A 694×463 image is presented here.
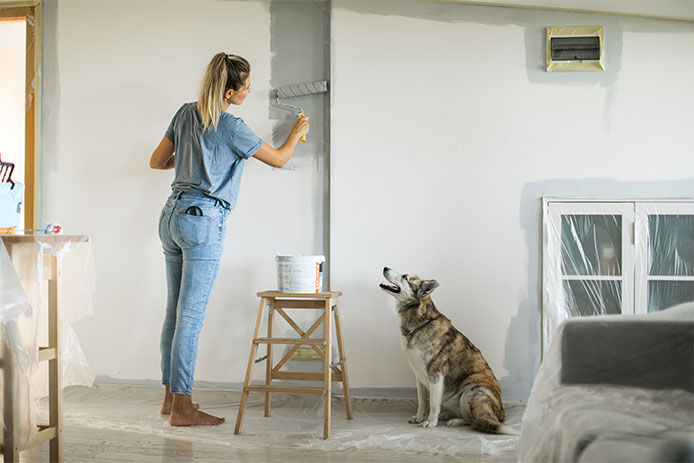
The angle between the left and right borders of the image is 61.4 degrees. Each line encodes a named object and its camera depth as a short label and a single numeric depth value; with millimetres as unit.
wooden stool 2391
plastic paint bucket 2531
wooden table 1851
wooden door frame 3133
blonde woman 2410
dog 2562
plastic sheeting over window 2818
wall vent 2871
